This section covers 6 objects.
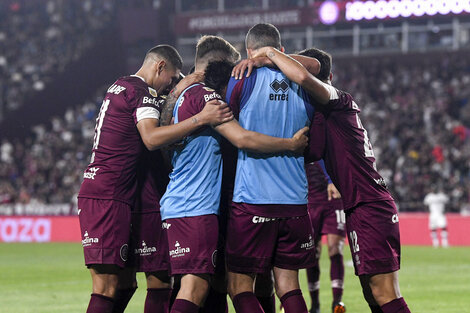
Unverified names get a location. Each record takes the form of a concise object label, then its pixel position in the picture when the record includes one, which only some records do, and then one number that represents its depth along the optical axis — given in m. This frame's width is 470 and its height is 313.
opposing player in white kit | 48.81
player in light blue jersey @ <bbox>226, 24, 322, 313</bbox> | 12.81
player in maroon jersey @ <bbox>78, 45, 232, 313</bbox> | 13.77
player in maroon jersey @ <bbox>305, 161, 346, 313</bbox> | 20.59
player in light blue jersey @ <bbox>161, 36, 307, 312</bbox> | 12.66
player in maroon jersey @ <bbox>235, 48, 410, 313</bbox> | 12.95
